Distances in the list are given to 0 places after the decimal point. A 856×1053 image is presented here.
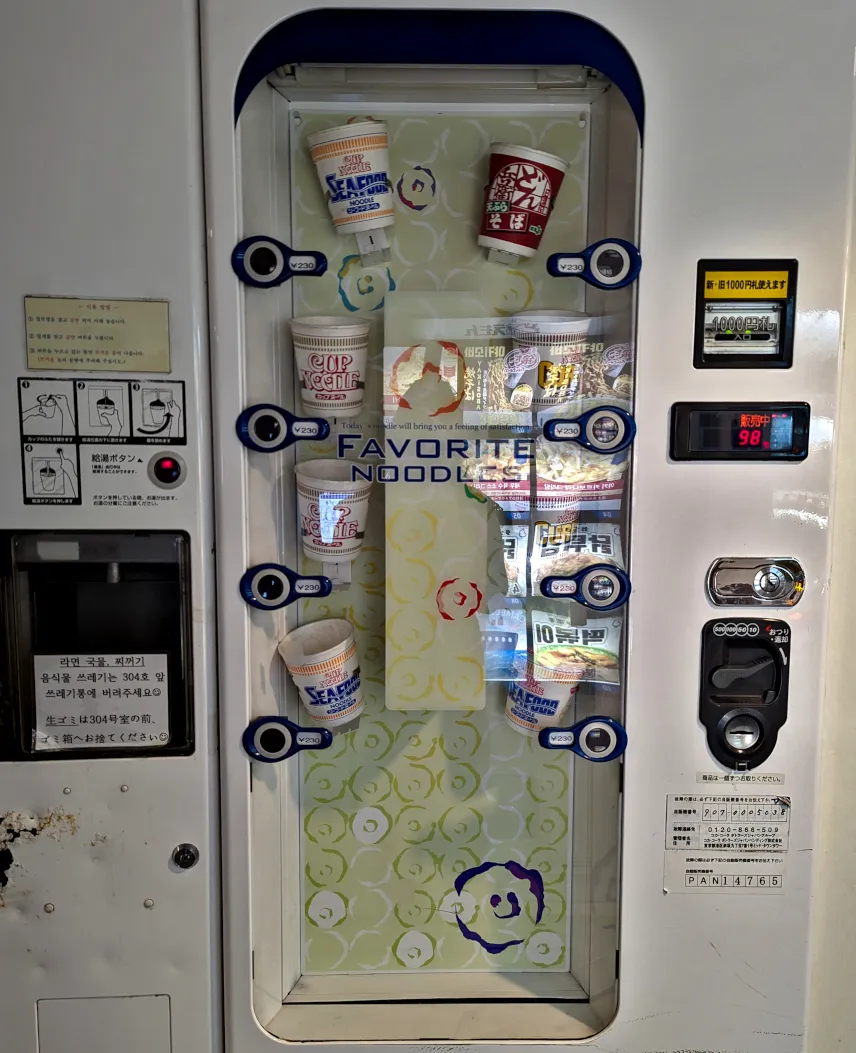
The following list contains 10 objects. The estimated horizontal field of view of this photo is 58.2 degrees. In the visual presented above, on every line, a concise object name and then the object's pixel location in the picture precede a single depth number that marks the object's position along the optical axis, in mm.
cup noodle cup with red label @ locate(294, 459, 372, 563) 1057
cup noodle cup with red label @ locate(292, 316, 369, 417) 1029
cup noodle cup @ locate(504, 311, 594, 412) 1043
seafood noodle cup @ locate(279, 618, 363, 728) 1064
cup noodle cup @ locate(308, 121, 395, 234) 1011
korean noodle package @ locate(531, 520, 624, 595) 1071
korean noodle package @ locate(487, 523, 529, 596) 1104
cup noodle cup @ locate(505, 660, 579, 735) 1104
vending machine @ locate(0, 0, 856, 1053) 972
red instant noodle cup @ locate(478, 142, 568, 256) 1019
